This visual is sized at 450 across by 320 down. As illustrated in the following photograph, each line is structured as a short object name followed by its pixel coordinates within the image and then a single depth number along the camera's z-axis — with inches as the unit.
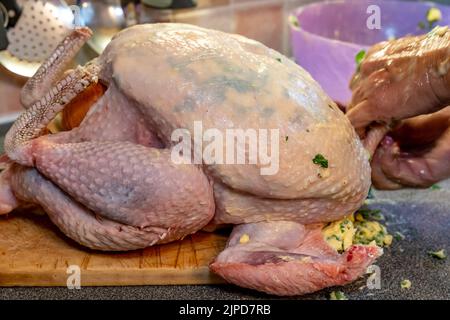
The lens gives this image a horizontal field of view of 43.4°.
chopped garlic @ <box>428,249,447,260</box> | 48.3
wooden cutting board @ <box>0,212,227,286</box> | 44.3
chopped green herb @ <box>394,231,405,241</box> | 51.3
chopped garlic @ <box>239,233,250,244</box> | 43.6
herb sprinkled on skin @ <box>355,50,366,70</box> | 57.2
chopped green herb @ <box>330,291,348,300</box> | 43.3
